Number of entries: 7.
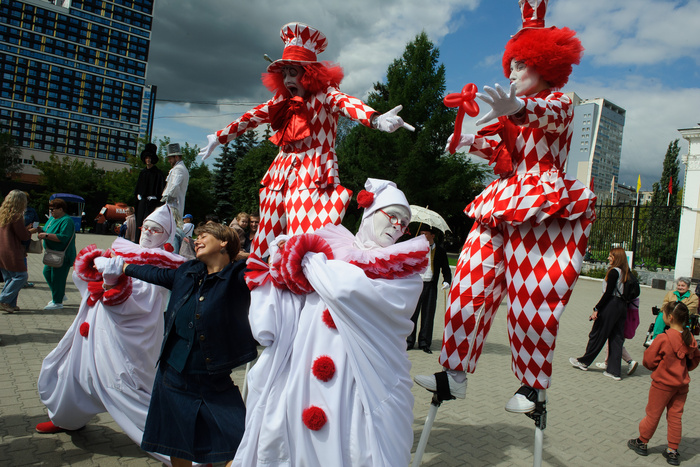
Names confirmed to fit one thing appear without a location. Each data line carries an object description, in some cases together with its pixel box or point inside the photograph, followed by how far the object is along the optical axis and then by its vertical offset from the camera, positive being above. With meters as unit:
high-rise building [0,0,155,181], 70.19 +17.48
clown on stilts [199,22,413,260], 3.71 +0.64
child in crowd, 4.45 -1.01
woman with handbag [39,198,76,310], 7.77 -0.88
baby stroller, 6.90 -0.78
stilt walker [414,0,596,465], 2.94 +0.06
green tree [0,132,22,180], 47.41 +2.77
